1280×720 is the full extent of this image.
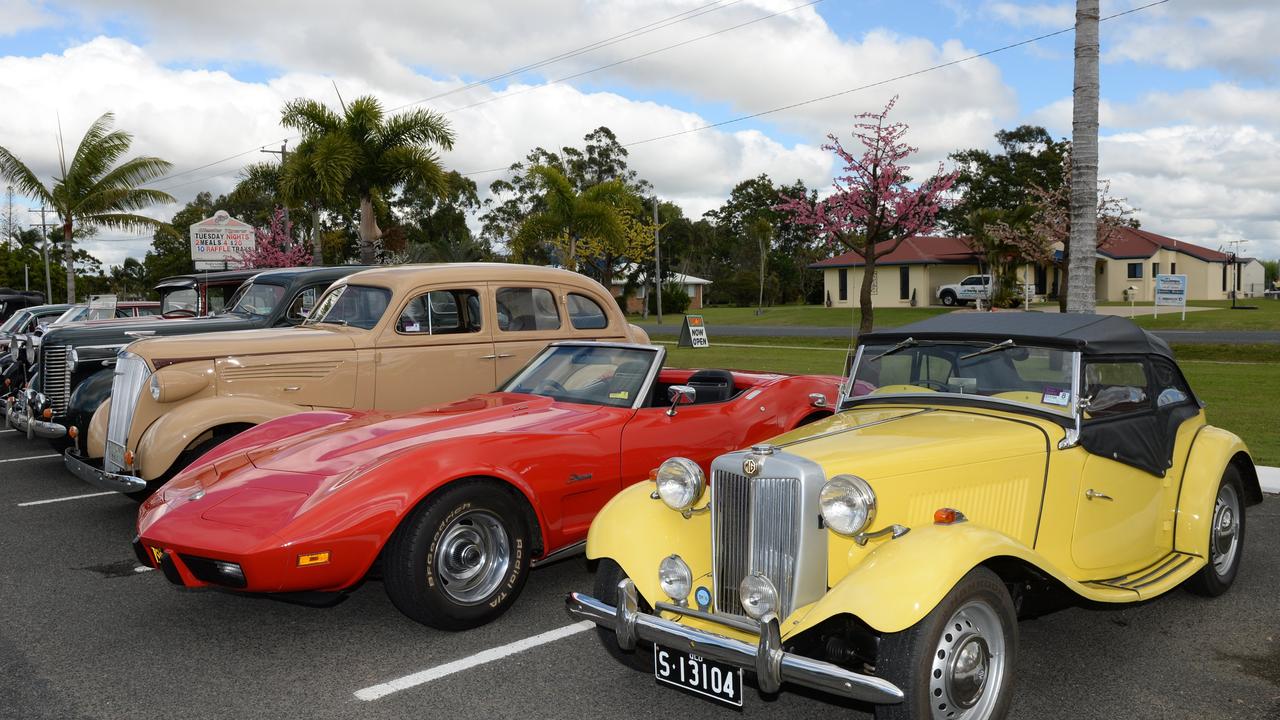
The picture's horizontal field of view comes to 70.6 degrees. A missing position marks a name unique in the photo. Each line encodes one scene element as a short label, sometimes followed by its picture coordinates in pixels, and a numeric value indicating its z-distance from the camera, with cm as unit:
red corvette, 428
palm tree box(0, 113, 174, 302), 2631
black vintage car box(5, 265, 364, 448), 885
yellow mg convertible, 327
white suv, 4262
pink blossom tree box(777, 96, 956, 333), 2164
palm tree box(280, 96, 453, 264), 2041
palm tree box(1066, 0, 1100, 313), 1009
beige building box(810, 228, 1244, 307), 4931
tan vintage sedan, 684
